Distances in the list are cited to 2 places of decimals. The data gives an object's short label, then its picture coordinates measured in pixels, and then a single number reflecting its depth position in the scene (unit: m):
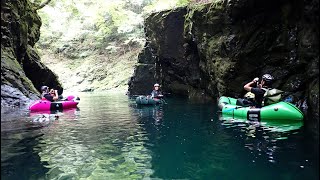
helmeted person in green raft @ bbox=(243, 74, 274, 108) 7.69
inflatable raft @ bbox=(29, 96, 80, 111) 10.06
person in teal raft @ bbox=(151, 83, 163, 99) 13.12
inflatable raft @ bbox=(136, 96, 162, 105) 12.51
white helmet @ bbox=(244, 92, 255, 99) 8.76
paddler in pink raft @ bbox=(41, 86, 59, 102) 10.97
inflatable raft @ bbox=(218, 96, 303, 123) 7.02
